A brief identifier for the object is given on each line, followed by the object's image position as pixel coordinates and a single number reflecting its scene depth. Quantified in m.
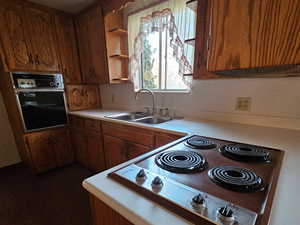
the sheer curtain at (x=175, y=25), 1.50
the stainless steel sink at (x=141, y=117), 1.75
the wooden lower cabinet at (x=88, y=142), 1.90
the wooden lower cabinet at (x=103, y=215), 0.50
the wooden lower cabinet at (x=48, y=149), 1.95
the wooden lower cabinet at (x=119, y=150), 1.46
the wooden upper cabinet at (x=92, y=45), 1.95
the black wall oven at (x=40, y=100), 1.82
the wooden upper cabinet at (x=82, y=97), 2.32
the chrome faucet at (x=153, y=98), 1.78
